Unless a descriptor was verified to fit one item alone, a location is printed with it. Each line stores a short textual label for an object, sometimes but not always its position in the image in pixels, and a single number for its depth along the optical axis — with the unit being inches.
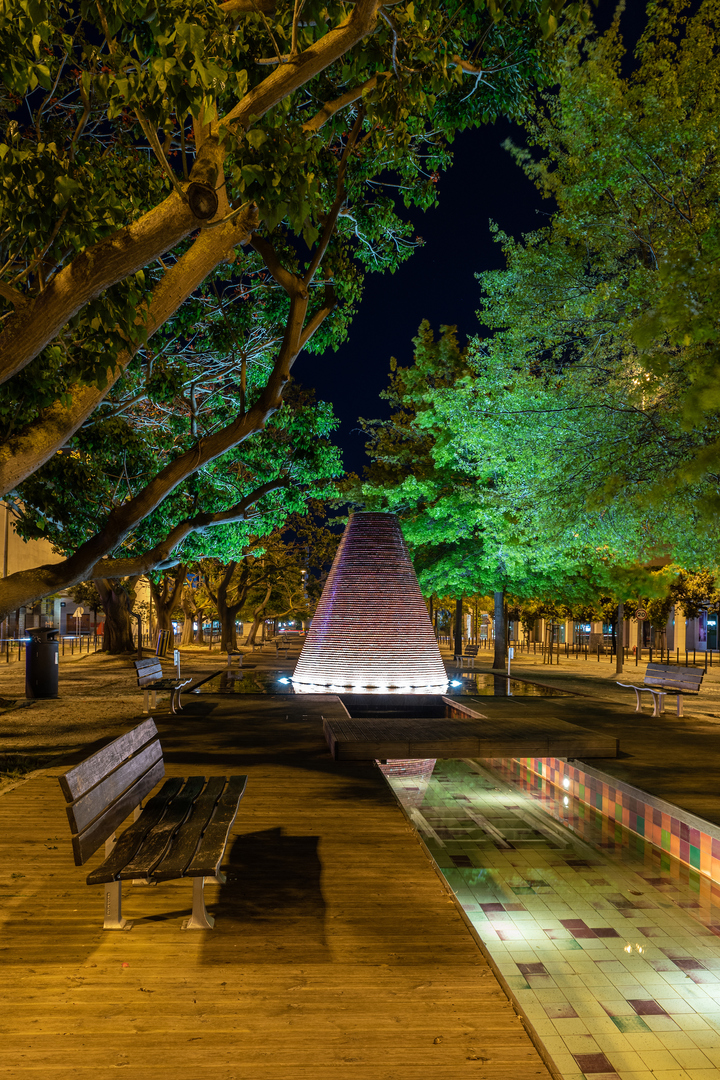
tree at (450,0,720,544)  462.6
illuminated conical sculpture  594.2
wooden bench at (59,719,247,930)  150.0
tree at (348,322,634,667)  737.0
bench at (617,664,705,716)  533.3
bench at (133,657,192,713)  504.1
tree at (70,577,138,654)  1219.9
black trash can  657.6
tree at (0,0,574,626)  204.1
